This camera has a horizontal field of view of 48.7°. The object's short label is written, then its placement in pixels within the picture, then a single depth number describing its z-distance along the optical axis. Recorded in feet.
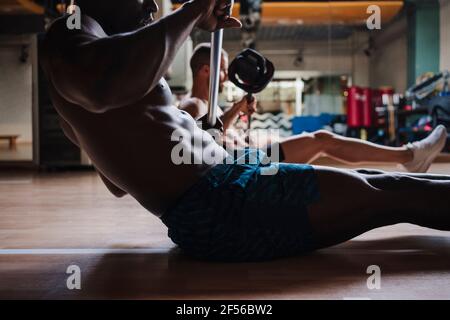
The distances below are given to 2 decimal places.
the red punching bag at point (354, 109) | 33.50
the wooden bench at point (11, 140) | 40.19
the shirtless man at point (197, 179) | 3.84
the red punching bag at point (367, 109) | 33.50
